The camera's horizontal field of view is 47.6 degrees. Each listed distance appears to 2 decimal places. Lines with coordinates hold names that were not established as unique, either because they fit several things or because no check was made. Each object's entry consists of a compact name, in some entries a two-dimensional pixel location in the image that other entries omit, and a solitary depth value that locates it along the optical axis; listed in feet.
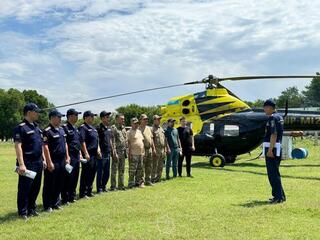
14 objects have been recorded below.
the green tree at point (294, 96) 311.53
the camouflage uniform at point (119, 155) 27.61
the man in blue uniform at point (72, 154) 22.44
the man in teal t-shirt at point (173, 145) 34.19
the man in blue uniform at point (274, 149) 21.86
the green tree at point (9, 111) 184.79
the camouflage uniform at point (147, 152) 30.20
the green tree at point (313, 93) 324.27
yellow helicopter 45.96
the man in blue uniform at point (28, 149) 18.63
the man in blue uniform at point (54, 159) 20.61
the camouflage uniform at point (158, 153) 31.86
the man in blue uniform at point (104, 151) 26.21
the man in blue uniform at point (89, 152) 24.36
